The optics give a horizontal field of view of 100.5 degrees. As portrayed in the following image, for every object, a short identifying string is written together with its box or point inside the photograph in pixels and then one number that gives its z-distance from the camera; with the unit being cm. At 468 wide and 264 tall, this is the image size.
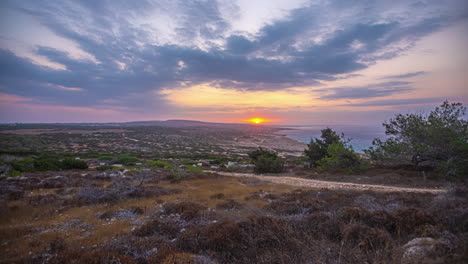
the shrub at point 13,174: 1354
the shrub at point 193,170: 1829
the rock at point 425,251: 286
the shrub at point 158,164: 2272
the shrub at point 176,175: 1463
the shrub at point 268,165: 2094
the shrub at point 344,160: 1681
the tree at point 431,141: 1184
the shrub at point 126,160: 2740
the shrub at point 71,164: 2059
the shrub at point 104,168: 2110
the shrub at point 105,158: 3009
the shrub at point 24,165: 1744
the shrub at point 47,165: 1888
